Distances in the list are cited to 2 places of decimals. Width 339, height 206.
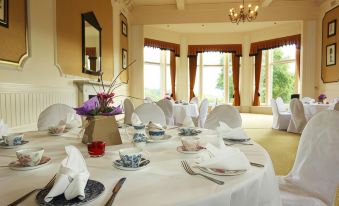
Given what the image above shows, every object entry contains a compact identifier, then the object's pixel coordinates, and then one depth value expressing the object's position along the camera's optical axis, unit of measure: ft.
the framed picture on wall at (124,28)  23.02
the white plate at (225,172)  2.84
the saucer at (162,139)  4.74
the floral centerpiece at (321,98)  18.76
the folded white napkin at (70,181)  2.17
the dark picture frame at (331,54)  21.33
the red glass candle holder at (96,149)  3.73
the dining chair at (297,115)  18.07
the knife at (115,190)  2.14
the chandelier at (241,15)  20.07
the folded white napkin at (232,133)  4.71
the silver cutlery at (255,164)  3.22
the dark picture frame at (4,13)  8.32
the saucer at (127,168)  3.04
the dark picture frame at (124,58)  23.36
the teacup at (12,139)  4.39
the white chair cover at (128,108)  13.84
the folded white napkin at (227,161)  2.91
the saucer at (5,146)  4.37
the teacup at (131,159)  3.07
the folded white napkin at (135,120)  5.73
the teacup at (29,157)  3.12
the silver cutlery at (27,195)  2.15
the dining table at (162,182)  2.29
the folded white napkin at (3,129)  4.84
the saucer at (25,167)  3.09
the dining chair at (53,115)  7.52
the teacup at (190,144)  3.95
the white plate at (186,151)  3.86
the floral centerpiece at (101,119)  4.43
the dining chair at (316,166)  4.11
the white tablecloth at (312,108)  16.53
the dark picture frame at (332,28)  21.16
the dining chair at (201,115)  16.90
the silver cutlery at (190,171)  2.64
